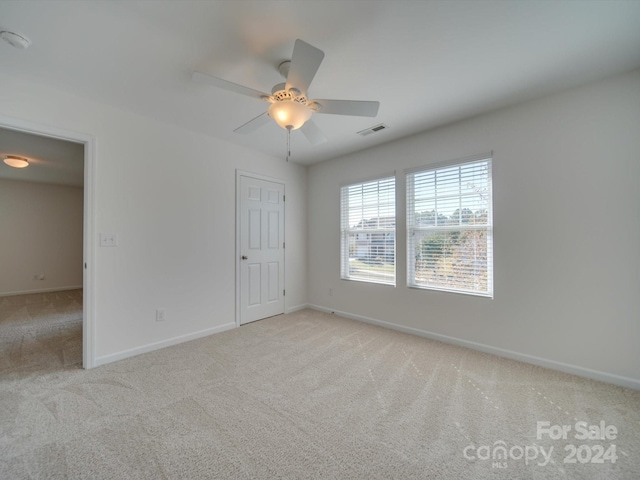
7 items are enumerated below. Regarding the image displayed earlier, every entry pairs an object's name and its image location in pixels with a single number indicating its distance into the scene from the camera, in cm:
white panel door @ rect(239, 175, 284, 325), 371
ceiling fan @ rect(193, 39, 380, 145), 156
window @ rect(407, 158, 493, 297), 279
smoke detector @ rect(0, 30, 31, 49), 162
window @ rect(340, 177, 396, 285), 358
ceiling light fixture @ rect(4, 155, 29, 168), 400
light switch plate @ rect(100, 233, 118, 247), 254
